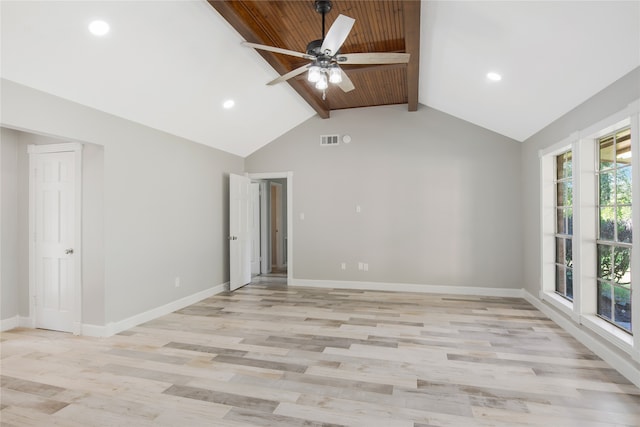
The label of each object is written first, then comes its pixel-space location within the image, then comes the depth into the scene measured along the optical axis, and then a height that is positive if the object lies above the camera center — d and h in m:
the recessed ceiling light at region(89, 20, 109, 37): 2.64 +1.48
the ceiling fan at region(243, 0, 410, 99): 2.67 +1.32
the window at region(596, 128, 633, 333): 2.98 -0.14
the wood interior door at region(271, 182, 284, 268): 8.45 -0.33
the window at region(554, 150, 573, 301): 4.02 -0.13
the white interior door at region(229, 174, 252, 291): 5.81 -0.29
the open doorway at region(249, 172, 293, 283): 7.12 -0.26
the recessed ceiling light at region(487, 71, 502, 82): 3.57 +1.47
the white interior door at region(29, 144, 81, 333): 3.79 -0.26
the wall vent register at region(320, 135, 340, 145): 6.04 +1.35
